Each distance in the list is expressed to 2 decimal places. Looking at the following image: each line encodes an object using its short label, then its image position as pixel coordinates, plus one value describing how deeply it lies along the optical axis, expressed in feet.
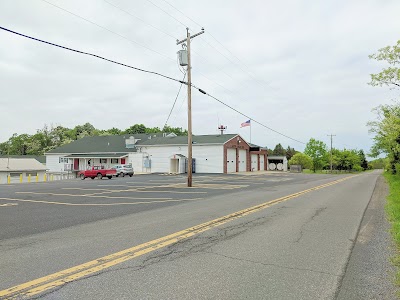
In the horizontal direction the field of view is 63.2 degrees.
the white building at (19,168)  181.16
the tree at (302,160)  265.07
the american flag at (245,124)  150.71
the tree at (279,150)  391.83
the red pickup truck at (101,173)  117.08
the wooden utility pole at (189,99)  74.62
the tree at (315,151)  252.21
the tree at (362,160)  408.87
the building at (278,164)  219.90
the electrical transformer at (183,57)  75.84
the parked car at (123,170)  127.24
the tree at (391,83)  73.26
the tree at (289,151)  382.85
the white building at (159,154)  151.02
